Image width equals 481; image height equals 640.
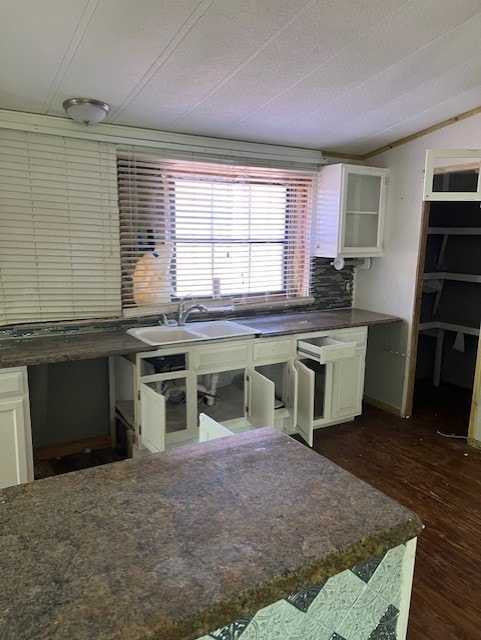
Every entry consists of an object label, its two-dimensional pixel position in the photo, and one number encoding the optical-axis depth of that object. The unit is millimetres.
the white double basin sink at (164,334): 3004
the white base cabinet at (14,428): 2258
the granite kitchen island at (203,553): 691
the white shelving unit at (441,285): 4180
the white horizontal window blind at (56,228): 2623
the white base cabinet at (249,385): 2678
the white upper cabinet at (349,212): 3535
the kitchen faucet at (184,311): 3135
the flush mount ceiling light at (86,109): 2392
